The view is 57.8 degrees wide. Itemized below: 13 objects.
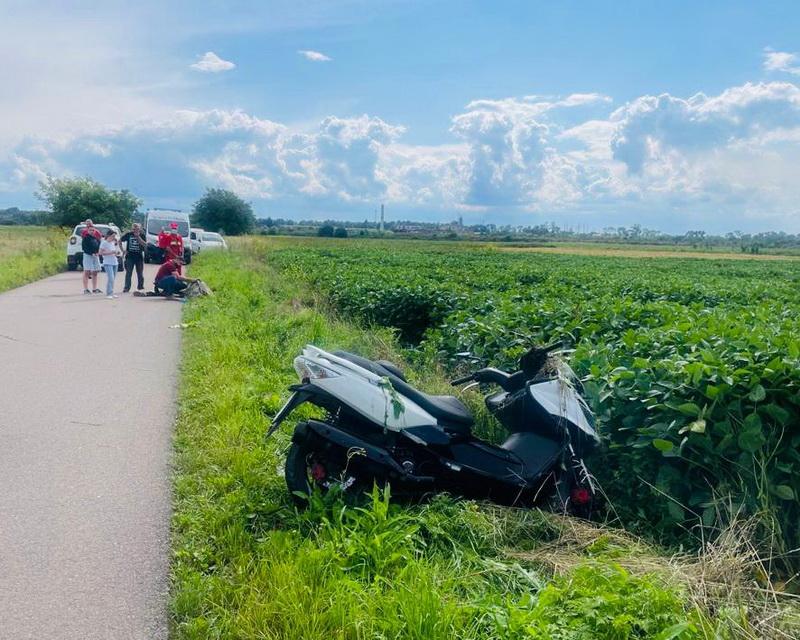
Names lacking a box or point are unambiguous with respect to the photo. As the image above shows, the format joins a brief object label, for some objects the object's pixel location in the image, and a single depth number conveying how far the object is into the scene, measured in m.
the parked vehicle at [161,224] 32.66
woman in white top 18.50
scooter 4.54
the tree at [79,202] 50.16
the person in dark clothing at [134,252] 19.77
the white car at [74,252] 27.81
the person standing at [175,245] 20.06
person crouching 18.95
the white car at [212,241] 42.32
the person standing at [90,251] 18.50
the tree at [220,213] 90.31
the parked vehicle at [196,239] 38.40
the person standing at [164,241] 20.02
